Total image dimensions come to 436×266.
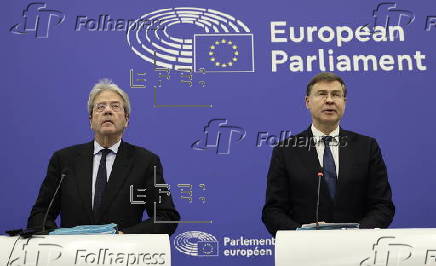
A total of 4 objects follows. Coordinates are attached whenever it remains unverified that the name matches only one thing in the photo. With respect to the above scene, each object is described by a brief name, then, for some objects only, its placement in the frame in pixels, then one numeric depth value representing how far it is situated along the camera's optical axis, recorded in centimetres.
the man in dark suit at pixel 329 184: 559
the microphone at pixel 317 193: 530
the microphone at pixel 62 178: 540
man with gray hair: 564
